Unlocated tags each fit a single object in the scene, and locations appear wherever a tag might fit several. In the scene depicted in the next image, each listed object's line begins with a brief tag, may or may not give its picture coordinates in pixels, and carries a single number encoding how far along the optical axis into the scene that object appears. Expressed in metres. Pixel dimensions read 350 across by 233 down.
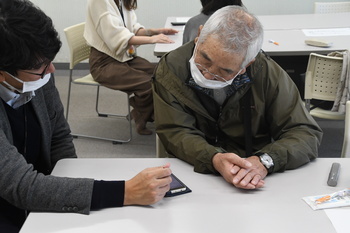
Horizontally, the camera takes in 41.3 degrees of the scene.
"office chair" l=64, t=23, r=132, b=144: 3.39
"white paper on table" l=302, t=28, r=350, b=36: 3.46
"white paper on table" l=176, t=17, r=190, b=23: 4.06
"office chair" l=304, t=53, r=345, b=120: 2.71
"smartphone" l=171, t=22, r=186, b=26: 3.96
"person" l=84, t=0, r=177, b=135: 3.29
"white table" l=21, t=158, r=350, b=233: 1.26
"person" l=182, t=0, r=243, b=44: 2.85
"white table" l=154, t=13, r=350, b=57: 3.07
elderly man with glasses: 1.58
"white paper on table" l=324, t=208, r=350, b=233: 1.26
